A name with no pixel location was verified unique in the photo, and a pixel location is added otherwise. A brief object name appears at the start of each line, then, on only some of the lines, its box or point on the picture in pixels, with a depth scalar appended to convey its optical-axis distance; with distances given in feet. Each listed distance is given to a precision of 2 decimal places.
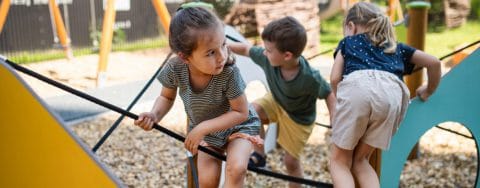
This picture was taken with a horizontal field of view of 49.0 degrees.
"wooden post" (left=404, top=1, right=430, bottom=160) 9.94
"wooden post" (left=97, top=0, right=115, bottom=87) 16.38
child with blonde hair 5.90
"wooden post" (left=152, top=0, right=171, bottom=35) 17.00
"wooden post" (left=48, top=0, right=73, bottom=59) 17.97
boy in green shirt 7.73
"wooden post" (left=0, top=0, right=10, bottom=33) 15.52
